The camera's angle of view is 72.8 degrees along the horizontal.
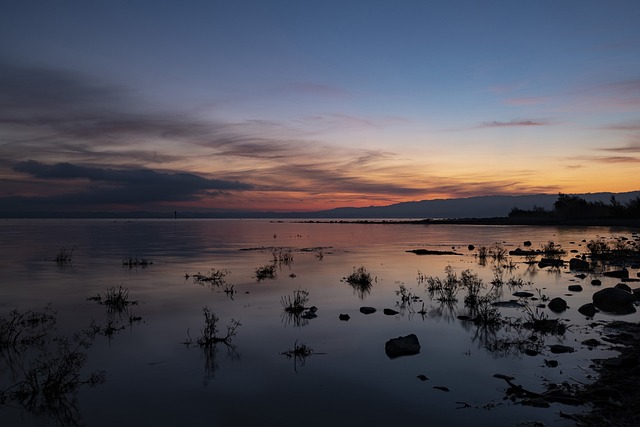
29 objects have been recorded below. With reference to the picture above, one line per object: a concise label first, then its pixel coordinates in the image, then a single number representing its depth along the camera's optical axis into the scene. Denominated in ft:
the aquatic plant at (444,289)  64.69
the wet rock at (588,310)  52.29
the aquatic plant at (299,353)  39.52
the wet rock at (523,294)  65.09
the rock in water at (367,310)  58.09
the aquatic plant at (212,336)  44.91
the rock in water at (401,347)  40.52
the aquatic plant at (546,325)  45.39
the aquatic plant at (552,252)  120.24
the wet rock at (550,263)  101.29
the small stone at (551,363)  35.47
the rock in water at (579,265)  94.79
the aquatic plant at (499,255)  114.94
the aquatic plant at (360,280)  79.77
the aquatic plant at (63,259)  118.38
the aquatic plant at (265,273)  91.14
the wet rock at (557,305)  54.78
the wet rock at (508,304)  58.39
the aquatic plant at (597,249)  117.88
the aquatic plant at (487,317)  49.32
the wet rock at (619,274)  80.23
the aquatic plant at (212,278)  84.28
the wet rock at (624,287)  62.75
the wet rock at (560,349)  38.79
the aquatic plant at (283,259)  117.65
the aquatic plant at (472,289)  60.49
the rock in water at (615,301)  53.52
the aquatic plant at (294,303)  58.95
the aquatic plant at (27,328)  45.06
